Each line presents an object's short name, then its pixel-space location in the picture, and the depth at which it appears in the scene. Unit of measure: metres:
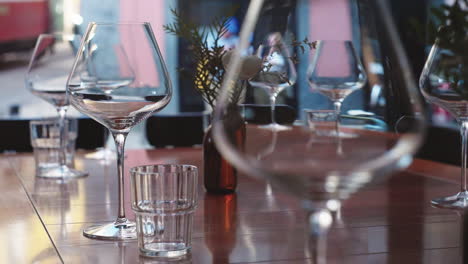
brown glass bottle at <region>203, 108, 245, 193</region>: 1.65
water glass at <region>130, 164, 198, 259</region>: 1.31
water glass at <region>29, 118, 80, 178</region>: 1.92
